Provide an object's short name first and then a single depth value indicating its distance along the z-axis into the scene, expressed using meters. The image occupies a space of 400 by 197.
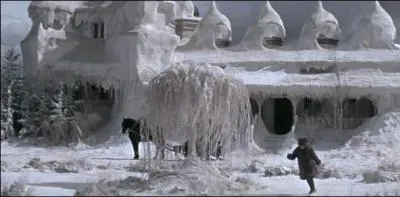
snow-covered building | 25.05
